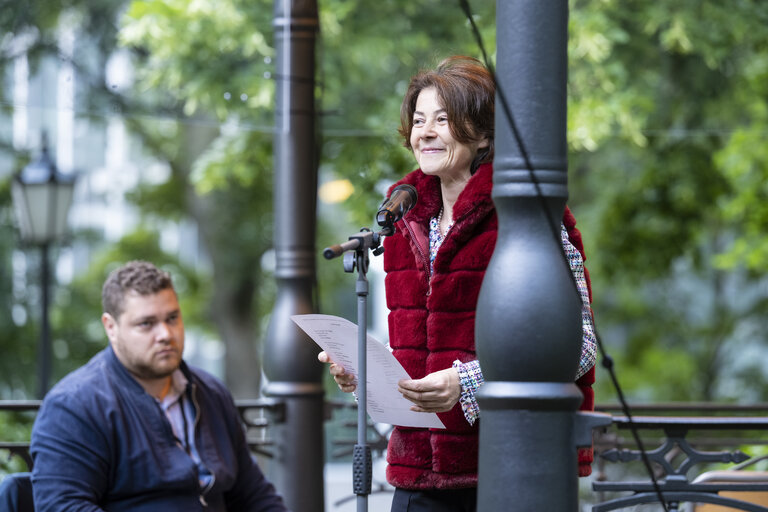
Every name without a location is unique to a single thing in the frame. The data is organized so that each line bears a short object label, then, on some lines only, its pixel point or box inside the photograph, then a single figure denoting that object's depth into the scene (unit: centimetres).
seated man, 727
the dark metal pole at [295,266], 1086
